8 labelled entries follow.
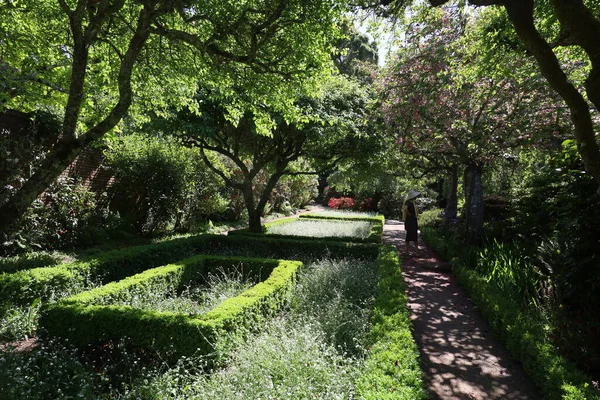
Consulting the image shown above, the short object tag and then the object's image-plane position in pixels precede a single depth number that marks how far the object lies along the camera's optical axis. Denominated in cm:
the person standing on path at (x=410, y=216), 1001
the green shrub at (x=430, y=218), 1593
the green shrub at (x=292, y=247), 877
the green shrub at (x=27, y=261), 641
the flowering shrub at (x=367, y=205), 2873
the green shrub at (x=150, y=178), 1108
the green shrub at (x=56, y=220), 798
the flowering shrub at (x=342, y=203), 2983
